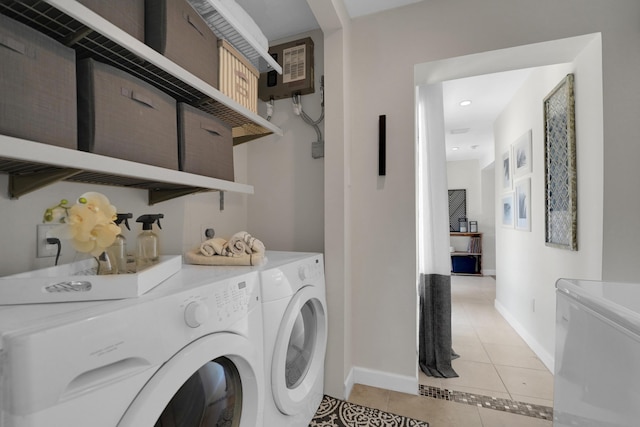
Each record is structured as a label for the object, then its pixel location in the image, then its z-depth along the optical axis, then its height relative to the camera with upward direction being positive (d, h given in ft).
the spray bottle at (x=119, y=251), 2.83 -0.38
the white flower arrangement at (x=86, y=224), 2.15 -0.08
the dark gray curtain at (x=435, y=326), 6.62 -2.75
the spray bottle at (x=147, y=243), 3.23 -0.35
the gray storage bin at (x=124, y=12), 2.60 +2.01
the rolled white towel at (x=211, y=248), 4.20 -0.53
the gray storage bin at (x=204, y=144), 3.72 +1.02
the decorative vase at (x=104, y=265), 2.60 -0.49
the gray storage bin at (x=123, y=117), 2.60 +1.00
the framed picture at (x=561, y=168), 5.73 +0.97
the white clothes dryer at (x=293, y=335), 3.62 -1.93
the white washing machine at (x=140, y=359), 1.44 -0.98
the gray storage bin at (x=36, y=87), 2.01 +0.99
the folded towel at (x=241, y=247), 4.18 -0.52
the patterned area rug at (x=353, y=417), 4.89 -3.72
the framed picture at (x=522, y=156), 8.36 +1.74
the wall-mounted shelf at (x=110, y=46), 2.31 +1.69
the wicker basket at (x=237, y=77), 4.35 +2.31
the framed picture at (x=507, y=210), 9.99 +0.02
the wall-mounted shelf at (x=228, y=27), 3.85 +2.92
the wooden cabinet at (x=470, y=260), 19.21 -3.38
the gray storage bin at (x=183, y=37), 3.21 +2.22
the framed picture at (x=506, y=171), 10.23 +1.51
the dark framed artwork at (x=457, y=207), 20.79 +0.30
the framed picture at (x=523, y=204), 8.36 +0.20
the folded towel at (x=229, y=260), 4.05 -0.69
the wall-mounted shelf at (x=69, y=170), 2.05 +0.44
